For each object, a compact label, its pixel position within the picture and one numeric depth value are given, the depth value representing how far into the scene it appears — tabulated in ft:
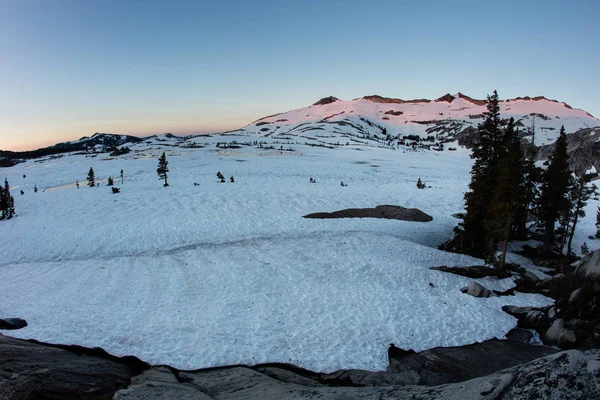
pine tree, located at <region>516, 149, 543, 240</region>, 111.91
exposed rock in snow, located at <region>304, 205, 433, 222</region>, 130.21
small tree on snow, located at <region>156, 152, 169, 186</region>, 193.53
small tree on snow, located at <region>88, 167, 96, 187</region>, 210.18
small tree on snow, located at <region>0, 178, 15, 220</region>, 141.90
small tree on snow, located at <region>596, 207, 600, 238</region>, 119.72
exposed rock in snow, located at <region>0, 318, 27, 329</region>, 50.44
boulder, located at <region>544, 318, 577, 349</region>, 53.67
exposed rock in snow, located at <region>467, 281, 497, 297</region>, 73.00
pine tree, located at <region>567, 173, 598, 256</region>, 107.98
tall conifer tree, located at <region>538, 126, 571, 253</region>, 103.81
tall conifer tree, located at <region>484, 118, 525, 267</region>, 85.35
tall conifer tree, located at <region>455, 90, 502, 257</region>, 100.17
